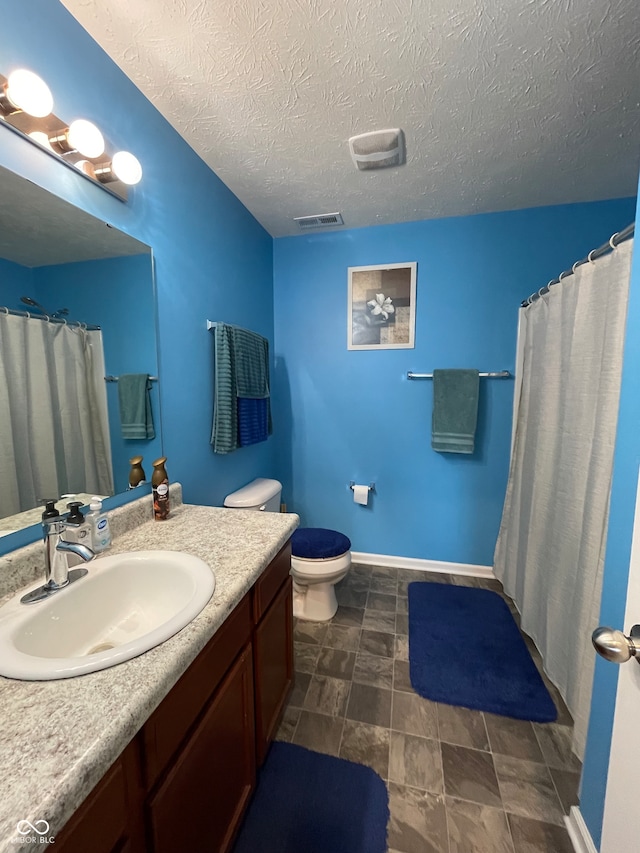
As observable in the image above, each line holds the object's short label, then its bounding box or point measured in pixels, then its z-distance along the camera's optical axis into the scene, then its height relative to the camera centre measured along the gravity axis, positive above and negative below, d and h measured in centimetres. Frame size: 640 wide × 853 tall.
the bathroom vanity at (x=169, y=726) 47 -60
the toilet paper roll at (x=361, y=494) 241 -75
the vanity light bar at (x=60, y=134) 84 +71
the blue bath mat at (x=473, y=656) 143 -130
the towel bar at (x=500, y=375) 215 +10
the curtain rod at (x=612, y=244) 104 +50
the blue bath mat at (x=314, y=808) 100 -133
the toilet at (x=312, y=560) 180 -91
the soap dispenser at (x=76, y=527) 92 -41
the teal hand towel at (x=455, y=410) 217 -13
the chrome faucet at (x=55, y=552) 84 -41
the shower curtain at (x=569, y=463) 114 -30
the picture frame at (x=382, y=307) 227 +56
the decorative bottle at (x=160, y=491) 129 -39
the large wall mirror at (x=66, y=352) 90 +11
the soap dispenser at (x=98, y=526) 103 -42
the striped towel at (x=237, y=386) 174 +2
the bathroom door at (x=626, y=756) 55 -62
